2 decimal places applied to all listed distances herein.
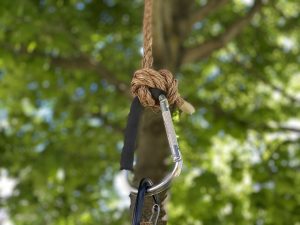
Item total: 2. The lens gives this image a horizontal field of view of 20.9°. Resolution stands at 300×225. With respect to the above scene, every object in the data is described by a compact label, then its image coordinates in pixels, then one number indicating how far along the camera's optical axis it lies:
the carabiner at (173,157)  0.56
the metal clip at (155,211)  0.58
